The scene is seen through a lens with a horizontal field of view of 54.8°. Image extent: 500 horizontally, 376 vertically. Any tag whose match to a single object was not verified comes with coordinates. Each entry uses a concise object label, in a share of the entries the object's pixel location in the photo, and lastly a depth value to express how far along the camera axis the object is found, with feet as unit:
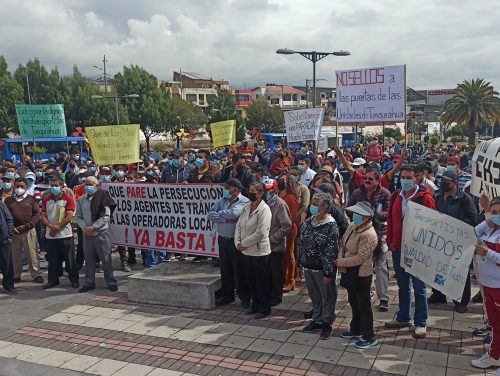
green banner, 57.62
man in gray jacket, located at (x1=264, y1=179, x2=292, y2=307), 22.88
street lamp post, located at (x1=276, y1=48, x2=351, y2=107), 57.91
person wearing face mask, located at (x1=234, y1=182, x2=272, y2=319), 21.63
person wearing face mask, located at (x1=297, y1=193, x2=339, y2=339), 19.13
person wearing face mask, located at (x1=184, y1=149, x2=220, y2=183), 32.32
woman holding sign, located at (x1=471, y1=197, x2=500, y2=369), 15.67
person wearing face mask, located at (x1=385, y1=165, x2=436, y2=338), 19.36
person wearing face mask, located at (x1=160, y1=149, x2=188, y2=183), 35.94
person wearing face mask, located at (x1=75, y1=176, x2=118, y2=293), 27.20
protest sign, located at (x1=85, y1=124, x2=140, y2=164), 38.19
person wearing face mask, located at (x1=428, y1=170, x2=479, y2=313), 21.89
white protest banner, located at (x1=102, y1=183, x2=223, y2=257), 26.71
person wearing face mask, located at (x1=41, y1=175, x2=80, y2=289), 28.17
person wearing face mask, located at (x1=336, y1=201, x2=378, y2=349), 18.20
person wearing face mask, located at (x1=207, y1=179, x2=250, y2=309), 23.36
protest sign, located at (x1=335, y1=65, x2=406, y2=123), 33.60
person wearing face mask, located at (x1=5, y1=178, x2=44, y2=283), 29.43
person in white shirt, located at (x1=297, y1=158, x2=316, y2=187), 33.73
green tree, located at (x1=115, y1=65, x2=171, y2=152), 170.40
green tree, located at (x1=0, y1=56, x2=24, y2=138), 136.36
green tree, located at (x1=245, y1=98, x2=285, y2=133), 219.41
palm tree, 143.84
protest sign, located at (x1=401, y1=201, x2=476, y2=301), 16.57
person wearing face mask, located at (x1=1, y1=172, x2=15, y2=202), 30.40
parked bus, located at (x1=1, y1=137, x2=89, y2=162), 129.49
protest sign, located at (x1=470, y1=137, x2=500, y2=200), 17.21
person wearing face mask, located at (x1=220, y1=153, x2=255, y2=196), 33.47
